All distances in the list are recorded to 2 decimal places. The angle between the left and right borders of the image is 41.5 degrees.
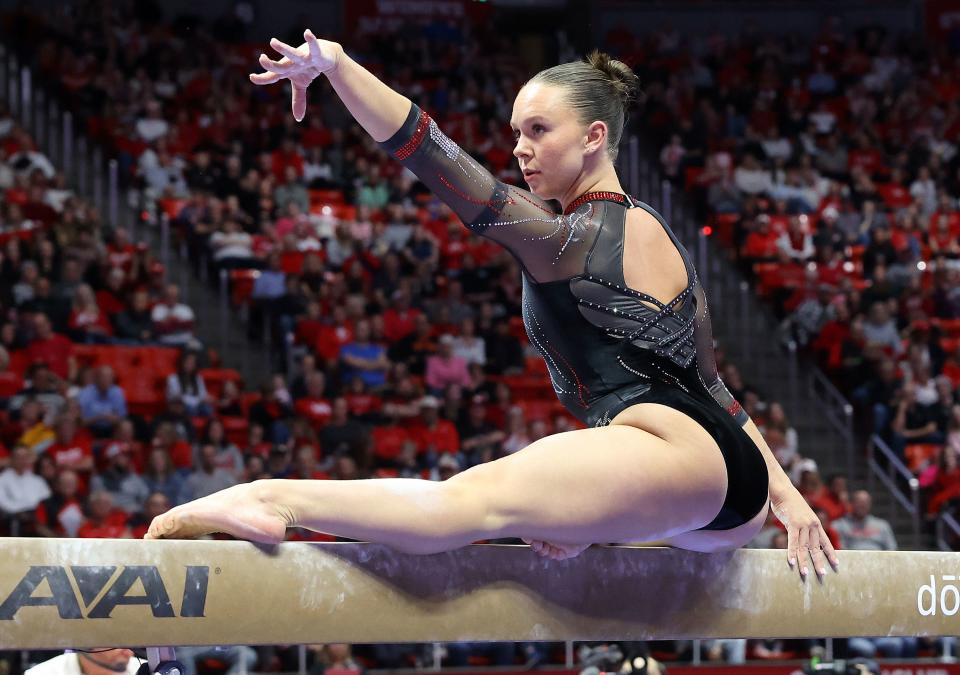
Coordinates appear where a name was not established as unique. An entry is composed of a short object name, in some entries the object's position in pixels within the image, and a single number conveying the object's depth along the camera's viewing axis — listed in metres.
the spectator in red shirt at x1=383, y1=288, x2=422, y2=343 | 11.58
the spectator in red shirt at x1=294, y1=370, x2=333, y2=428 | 10.42
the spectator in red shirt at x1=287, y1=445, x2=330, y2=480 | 9.54
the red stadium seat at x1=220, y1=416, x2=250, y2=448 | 10.12
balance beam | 2.62
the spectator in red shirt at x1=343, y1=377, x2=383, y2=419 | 10.54
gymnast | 2.77
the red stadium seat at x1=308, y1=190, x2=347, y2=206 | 13.73
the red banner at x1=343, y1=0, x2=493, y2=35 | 18.44
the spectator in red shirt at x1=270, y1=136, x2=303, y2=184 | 13.86
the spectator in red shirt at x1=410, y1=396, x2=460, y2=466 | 10.38
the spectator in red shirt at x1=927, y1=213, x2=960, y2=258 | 14.01
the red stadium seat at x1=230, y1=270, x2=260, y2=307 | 12.05
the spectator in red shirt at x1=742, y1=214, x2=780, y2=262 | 14.05
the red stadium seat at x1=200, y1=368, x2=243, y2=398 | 10.66
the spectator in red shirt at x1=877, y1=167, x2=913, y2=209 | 15.38
